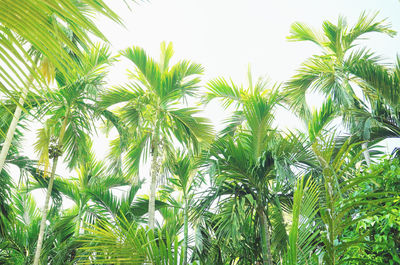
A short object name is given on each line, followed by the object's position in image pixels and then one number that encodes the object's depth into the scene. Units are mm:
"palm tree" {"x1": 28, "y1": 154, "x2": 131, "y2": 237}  5746
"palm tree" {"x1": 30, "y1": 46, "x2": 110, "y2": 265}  4883
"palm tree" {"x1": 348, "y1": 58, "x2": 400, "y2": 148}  3561
